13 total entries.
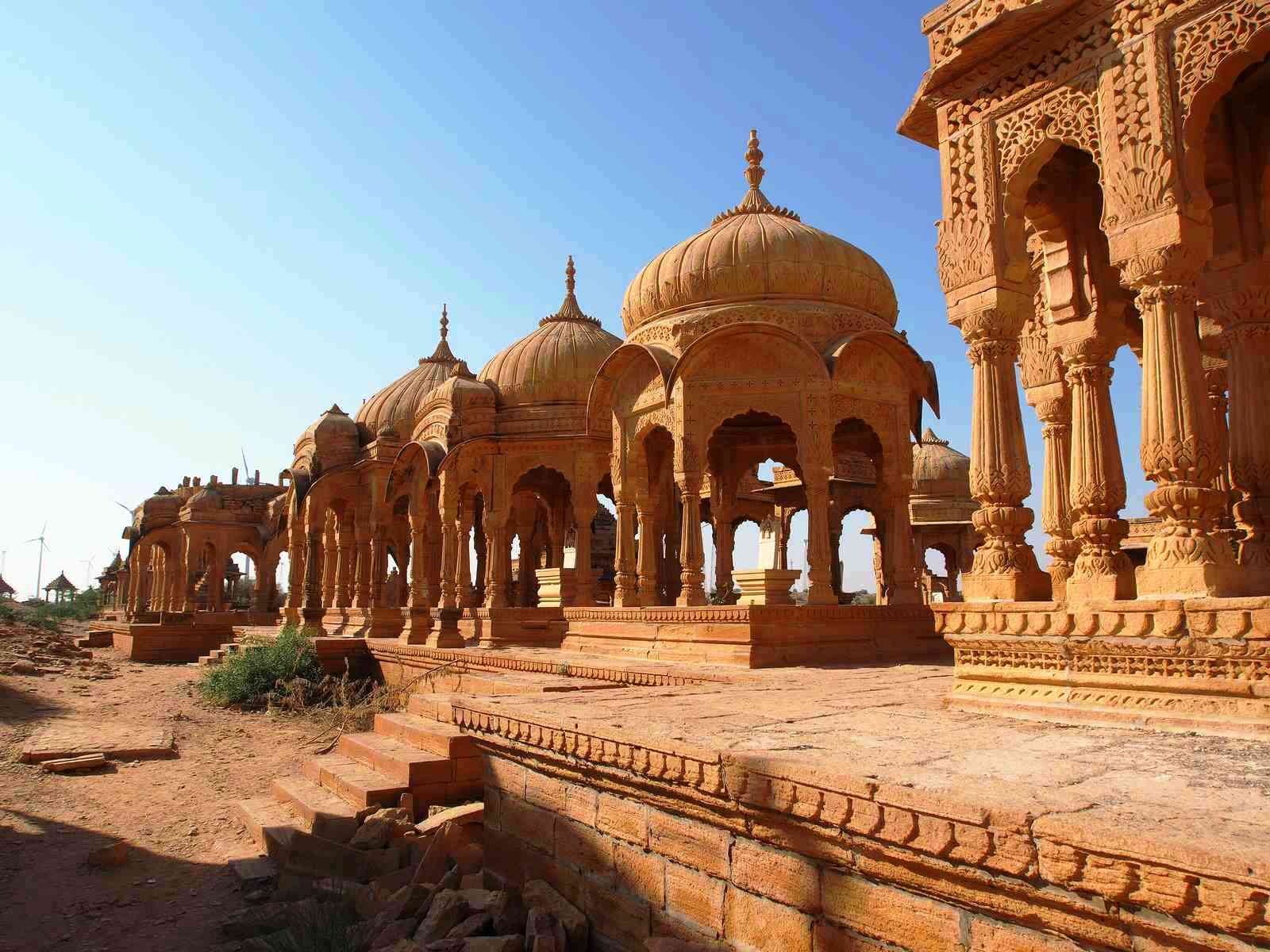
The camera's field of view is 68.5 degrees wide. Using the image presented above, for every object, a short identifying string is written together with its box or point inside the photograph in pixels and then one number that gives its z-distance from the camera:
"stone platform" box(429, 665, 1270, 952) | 2.28
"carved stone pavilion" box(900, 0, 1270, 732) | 4.52
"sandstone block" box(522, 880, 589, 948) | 3.86
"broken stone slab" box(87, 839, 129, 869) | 6.10
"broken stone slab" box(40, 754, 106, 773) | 9.02
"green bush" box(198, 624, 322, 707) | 14.29
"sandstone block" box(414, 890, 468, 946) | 3.83
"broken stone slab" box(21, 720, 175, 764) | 9.52
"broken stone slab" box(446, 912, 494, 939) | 3.80
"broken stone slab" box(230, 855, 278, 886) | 5.49
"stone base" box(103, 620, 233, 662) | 22.50
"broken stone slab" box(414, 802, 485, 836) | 4.98
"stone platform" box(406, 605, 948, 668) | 10.02
